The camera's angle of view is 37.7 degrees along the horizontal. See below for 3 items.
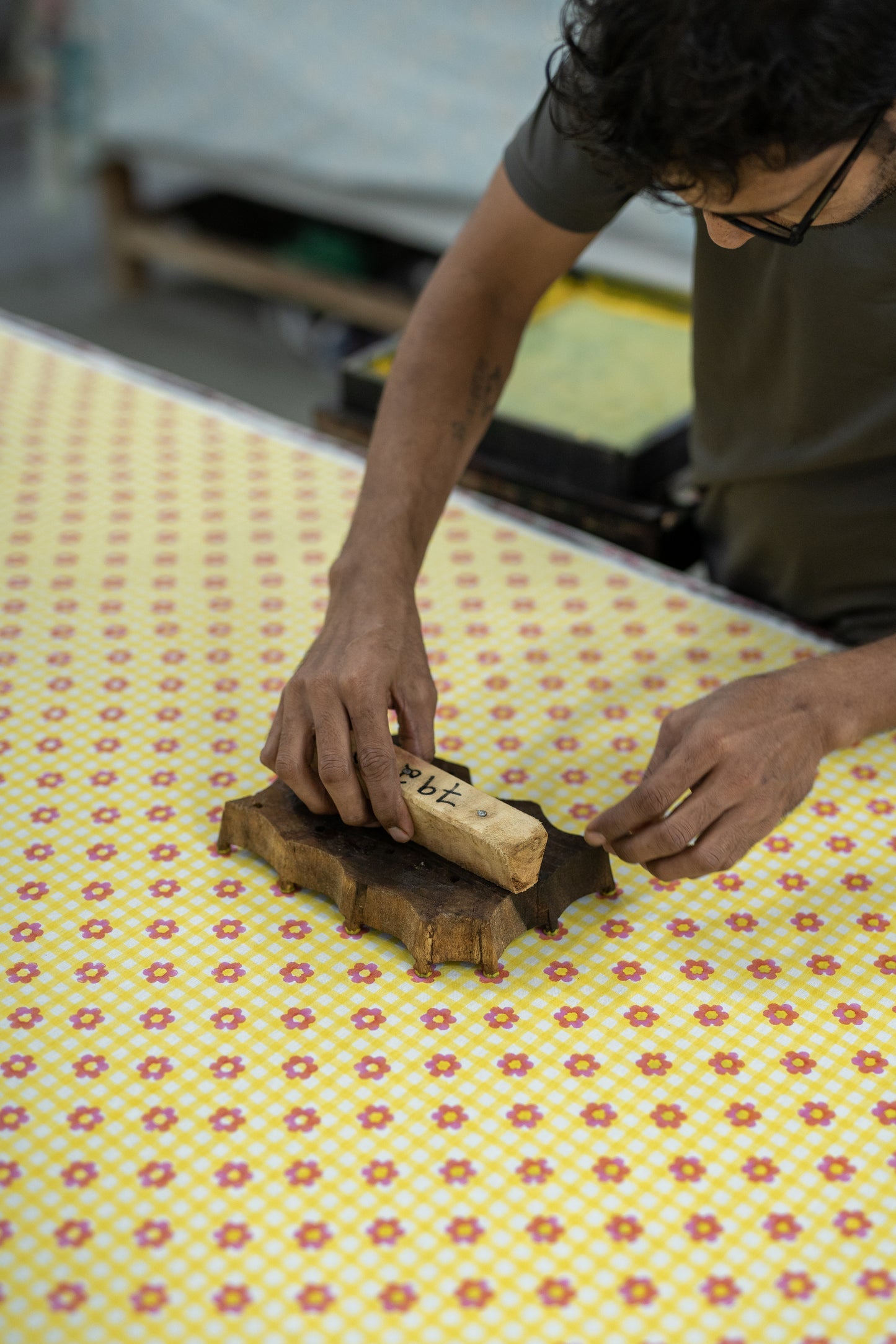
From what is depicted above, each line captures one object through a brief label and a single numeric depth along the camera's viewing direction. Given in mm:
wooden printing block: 991
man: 816
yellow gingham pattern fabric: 790
